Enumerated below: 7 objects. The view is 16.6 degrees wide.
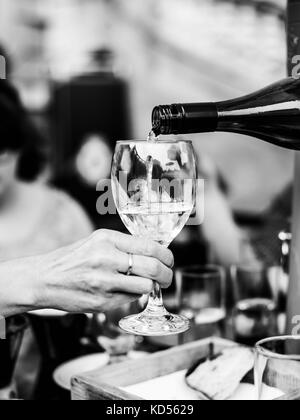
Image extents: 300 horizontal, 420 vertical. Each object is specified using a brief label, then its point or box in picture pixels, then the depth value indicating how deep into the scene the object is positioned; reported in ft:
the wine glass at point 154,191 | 3.36
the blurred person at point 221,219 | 7.98
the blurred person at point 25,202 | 8.57
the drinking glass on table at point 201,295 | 4.53
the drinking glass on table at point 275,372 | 3.19
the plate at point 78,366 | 4.06
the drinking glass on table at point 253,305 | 4.42
